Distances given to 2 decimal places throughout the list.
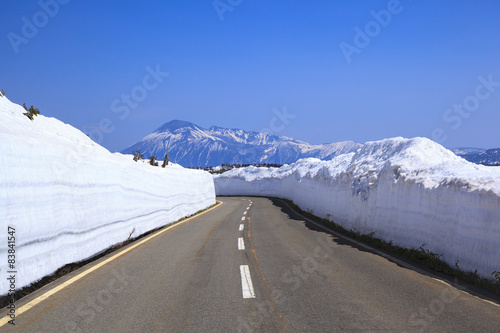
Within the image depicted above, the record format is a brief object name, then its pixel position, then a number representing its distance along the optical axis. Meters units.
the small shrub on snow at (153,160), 30.30
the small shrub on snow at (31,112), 16.40
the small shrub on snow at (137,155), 28.54
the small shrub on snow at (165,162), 32.38
